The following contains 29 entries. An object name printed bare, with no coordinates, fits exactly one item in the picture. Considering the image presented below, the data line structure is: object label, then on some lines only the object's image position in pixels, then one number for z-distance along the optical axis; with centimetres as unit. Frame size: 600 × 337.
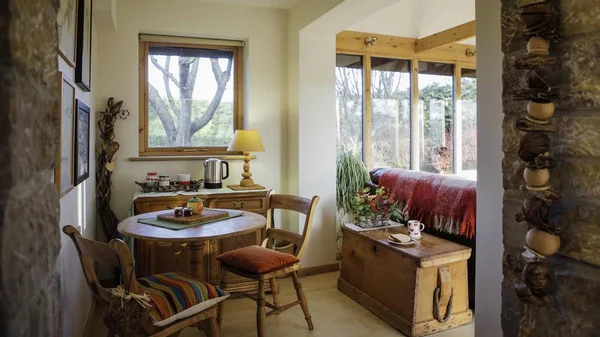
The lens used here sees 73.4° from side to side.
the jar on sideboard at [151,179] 334
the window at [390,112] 461
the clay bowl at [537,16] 97
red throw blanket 277
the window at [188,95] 368
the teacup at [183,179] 347
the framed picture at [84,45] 215
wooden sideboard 307
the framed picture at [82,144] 211
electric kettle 352
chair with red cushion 237
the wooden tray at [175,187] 333
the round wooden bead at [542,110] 98
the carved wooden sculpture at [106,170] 330
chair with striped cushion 153
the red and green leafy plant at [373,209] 321
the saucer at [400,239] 272
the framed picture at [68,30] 168
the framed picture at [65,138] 166
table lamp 344
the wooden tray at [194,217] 230
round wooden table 201
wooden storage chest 250
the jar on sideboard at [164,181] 335
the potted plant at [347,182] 402
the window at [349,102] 439
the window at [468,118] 521
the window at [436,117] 493
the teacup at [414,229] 288
